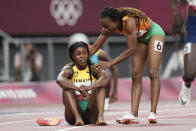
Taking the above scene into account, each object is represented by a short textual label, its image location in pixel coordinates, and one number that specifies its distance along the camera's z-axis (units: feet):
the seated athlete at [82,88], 61.67
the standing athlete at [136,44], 62.44
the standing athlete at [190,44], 79.25
